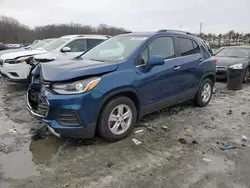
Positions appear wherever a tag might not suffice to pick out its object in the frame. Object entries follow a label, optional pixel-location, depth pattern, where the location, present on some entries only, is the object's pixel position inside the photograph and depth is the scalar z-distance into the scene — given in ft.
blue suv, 10.55
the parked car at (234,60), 29.68
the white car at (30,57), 23.22
